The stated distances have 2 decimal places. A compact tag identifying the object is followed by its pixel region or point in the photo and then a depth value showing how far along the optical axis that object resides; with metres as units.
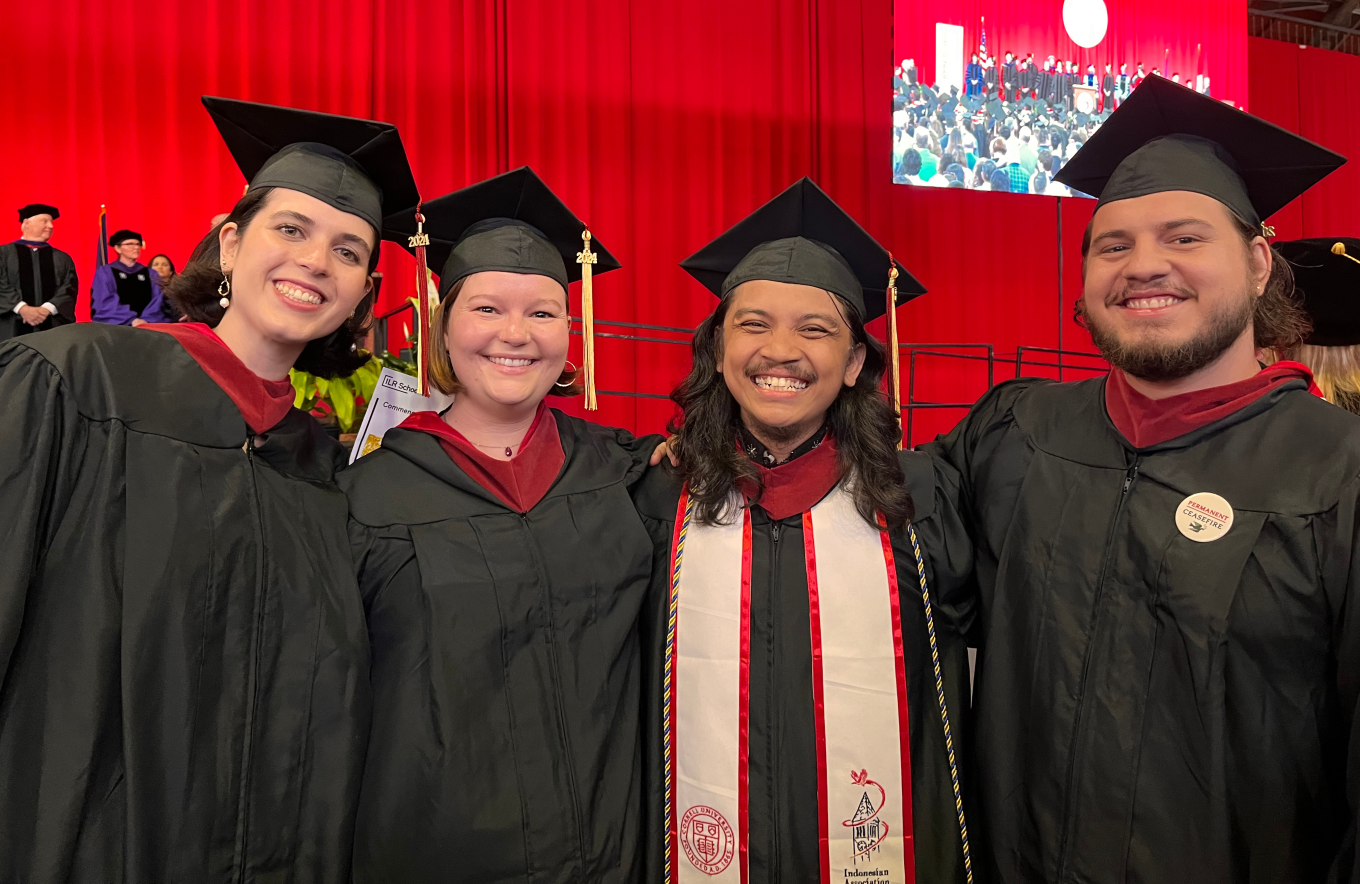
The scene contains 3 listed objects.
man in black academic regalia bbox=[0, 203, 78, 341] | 6.97
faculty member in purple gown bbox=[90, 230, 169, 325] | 7.23
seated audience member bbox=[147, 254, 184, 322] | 7.32
